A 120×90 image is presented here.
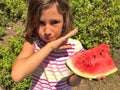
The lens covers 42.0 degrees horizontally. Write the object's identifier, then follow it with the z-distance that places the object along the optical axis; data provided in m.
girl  1.08
